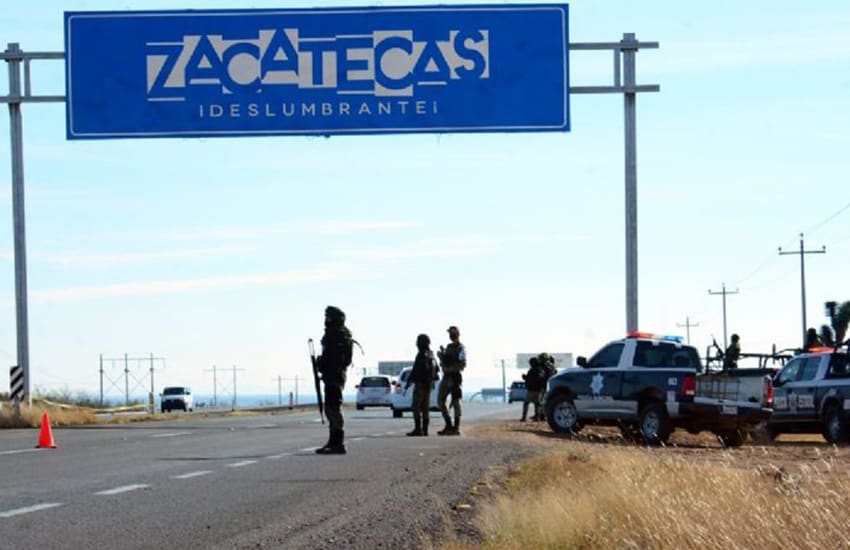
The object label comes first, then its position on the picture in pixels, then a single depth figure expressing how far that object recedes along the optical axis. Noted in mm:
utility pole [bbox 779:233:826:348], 83438
